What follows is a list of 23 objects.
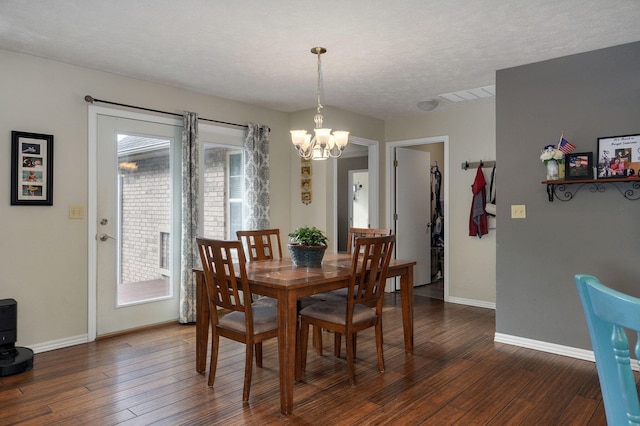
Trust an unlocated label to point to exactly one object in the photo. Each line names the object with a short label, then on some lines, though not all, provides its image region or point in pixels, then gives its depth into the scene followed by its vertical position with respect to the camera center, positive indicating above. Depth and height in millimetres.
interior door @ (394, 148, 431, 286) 5941 +49
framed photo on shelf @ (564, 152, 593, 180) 3242 +362
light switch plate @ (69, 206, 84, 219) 3621 +15
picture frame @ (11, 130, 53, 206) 3303 +365
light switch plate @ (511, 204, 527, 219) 3631 +8
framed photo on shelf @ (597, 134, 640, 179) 3066 +413
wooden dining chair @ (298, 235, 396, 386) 2752 -666
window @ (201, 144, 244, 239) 4691 +261
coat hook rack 4984 +581
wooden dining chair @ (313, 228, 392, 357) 3393 -665
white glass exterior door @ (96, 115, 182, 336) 3840 -100
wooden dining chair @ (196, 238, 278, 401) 2523 -590
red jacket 4973 +74
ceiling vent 4391 +1292
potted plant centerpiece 3072 -258
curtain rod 3656 +1015
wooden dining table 2414 -483
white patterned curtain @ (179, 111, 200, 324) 4258 -79
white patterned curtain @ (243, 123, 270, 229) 4883 +397
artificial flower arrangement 3326 +459
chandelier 3123 +556
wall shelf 3092 +199
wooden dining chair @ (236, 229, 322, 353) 3314 -335
